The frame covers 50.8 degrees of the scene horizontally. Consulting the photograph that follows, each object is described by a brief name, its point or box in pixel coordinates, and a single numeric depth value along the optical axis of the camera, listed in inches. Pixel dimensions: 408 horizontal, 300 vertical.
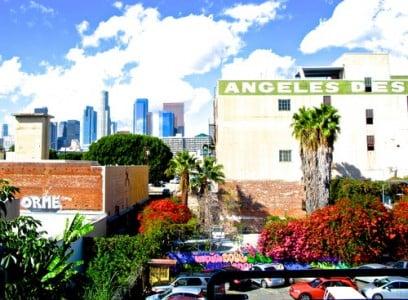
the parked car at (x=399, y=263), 892.3
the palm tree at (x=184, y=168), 1485.0
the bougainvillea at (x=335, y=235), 943.7
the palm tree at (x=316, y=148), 1258.0
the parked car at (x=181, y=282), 759.5
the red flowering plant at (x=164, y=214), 1215.1
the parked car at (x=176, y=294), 655.3
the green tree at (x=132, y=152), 2832.2
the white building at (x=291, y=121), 1669.5
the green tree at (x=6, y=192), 297.2
